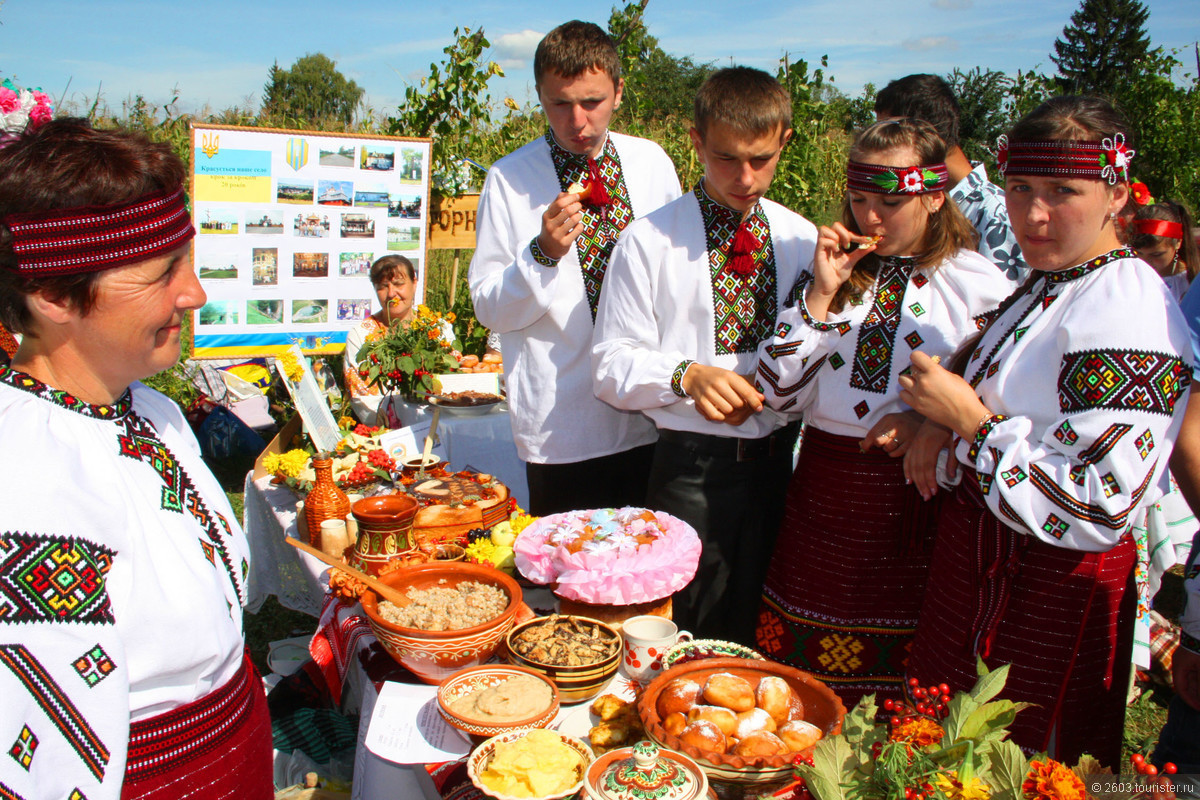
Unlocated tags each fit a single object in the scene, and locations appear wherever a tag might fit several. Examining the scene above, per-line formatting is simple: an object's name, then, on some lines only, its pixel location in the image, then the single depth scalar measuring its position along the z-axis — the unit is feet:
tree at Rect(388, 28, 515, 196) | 22.98
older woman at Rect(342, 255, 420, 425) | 20.66
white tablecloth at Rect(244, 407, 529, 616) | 11.32
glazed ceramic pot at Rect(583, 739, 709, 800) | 4.21
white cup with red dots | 5.86
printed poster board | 19.79
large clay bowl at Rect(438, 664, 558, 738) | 5.06
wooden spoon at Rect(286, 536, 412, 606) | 6.37
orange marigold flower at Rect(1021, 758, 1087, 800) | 3.55
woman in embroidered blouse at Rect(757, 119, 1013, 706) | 7.11
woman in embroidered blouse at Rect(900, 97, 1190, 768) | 5.12
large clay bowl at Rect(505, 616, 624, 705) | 5.60
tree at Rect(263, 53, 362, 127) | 122.83
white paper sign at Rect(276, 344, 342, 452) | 13.25
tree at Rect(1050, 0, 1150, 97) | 121.29
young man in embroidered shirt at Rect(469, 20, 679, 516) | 9.16
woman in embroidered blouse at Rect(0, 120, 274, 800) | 3.92
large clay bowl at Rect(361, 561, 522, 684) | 5.82
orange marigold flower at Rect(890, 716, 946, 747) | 4.09
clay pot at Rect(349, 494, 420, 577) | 7.63
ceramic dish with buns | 4.55
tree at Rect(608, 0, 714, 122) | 22.03
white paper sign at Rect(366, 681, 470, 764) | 5.34
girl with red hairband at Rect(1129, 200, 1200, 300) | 13.66
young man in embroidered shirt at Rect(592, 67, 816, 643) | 8.03
